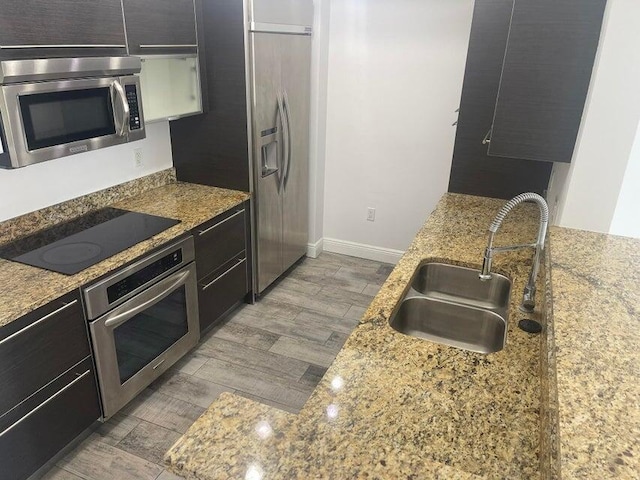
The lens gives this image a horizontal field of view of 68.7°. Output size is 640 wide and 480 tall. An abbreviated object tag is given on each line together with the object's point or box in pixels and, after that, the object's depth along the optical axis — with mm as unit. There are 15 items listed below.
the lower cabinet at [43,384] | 1753
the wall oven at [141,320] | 2096
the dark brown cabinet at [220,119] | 2768
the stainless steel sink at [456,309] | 1834
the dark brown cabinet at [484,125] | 2584
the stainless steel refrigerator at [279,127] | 2904
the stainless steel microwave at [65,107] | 1797
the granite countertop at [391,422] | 1034
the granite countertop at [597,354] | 842
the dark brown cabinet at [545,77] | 1709
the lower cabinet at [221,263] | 2744
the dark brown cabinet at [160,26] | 2305
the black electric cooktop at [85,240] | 2062
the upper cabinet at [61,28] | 1771
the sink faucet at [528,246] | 1560
